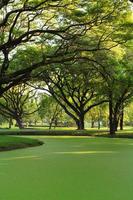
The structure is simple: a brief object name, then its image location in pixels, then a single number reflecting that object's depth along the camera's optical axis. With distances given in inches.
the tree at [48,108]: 1686.8
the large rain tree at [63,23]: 591.8
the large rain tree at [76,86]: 1129.4
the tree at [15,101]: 1560.0
